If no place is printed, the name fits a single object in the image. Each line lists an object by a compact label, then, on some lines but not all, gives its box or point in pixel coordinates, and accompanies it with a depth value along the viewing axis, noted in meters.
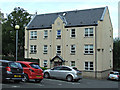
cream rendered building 34.22
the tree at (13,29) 46.91
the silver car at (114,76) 33.94
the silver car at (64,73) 21.75
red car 16.31
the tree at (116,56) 46.45
